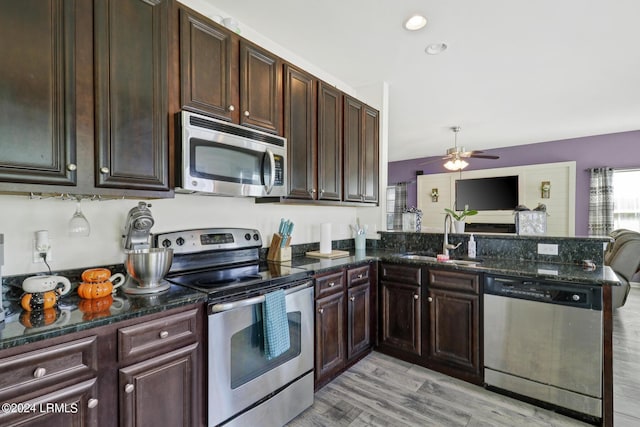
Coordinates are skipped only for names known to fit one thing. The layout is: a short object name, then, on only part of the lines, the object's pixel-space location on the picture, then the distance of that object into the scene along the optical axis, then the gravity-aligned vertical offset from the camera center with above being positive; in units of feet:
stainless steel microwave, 5.37 +1.03
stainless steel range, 4.96 -2.07
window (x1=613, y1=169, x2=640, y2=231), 18.26 +0.65
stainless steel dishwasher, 6.16 -2.83
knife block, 8.05 -1.04
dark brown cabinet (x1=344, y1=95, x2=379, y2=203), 9.42 +1.94
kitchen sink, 7.97 -1.36
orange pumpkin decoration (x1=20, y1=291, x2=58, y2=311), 3.94 -1.15
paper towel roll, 9.13 -0.80
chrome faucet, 8.94 -1.01
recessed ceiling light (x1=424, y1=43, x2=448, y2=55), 8.81 +4.77
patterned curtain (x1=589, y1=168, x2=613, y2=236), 18.44 +0.49
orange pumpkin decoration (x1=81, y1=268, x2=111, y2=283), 4.49 -0.94
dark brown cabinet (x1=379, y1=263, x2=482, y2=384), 7.51 -2.85
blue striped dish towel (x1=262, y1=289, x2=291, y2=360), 5.48 -2.08
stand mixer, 4.69 -0.72
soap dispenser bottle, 8.91 -1.09
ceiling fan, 15.80 +2.83
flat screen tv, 21.98 +1.31
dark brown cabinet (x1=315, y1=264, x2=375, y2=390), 7.11 -2.79
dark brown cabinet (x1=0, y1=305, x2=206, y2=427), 3.24 -2.01
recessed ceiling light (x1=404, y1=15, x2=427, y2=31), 7.54 +4.76
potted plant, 9.42 -0.36
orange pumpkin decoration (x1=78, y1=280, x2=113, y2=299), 4.44 -1.15
